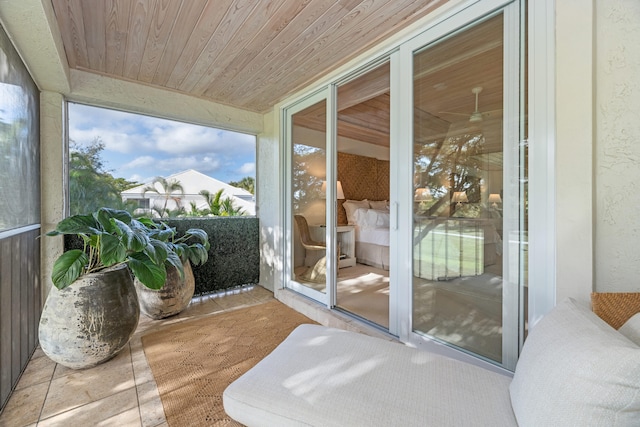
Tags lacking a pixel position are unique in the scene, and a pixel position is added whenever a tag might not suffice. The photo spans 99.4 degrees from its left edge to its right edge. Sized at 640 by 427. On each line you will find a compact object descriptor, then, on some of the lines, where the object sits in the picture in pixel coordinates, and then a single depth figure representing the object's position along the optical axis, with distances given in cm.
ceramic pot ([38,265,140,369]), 174
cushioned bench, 67
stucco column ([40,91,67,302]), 235
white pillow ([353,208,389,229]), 459
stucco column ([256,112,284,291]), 326
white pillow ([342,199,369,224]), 480
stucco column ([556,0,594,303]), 123
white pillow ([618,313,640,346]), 83
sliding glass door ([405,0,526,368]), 149
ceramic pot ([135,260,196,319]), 258
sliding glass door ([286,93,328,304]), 277
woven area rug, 151
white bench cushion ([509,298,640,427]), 64
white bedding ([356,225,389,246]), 431
